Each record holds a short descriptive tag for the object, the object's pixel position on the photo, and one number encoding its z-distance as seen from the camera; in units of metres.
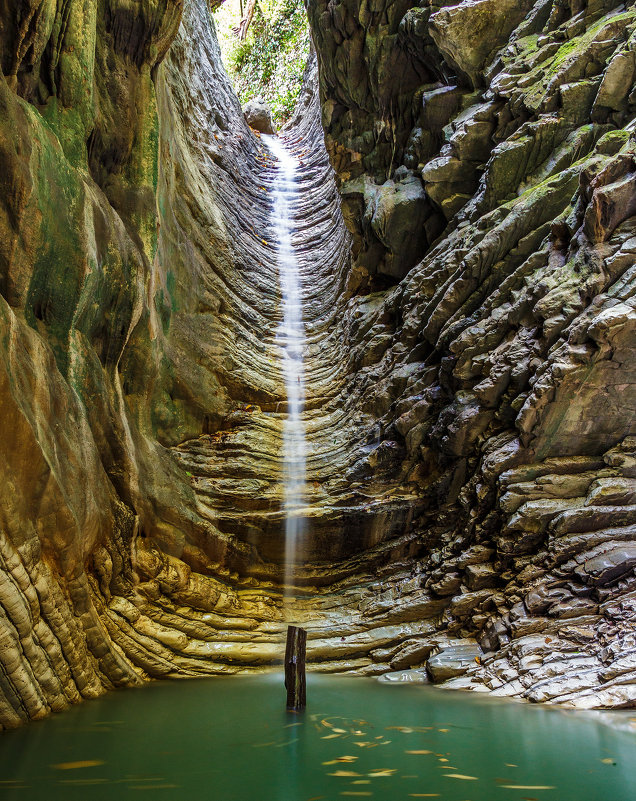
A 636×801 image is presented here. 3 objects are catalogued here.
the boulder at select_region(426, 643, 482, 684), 6.93
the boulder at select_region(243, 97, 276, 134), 28.56
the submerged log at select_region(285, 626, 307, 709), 5.82
